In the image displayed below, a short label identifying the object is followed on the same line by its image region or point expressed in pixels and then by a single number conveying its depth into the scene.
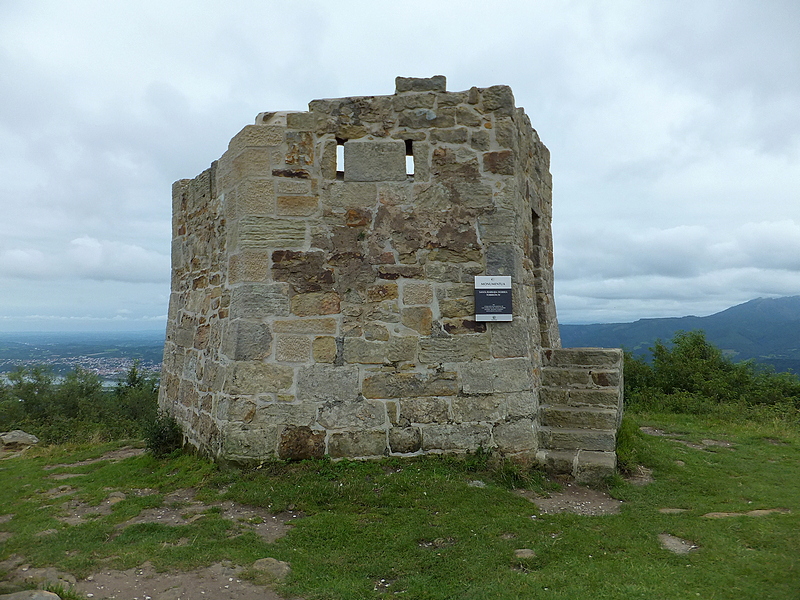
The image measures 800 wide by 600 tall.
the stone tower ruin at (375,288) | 5.73
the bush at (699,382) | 11.60
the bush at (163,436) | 6.82
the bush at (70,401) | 11.58
